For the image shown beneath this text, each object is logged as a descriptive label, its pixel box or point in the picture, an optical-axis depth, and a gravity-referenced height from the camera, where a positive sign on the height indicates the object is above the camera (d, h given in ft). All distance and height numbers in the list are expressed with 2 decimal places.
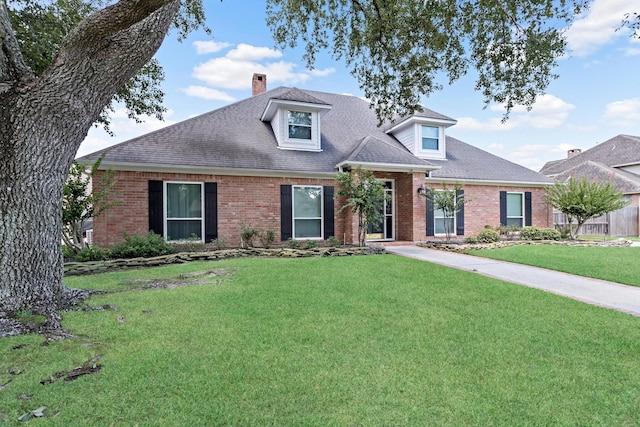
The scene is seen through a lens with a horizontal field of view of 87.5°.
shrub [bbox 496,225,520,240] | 43.60 -1.98
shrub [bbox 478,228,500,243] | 40.14 -2.38
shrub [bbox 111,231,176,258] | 28.04 -2.30
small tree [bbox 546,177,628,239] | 42.70 +1.97
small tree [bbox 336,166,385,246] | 33.35 +2.56
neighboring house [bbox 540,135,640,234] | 61.84 +11.64
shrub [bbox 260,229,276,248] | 34.96 -1.92
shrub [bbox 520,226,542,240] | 42.78 -2.34
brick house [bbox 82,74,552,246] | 33.12 +4.90
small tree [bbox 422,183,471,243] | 37.88 +2.00
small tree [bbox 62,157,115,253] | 27.14 +1.53
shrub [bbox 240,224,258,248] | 34.00 -1.61
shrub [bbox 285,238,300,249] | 34.30 -2.62
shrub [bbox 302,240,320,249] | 33.86 -2.65
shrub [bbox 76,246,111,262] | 26.53 -2.69
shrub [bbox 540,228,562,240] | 43.03 -2.40
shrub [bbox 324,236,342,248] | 35.29 -2.54
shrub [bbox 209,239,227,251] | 32.83 -2.42
